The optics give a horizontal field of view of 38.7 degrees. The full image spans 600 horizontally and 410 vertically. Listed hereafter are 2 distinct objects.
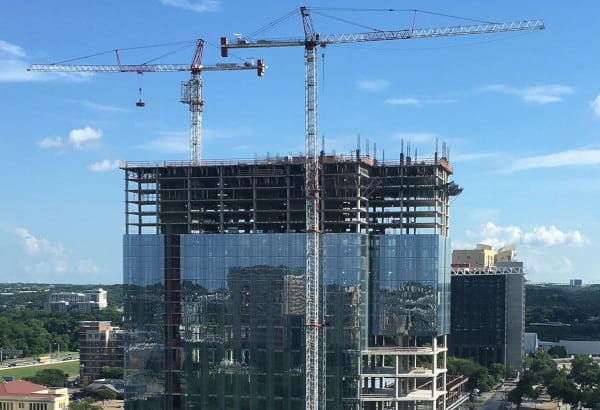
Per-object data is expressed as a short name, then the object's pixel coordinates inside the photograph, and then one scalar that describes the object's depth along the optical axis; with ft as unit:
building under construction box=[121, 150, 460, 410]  527.81
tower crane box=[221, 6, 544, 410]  517.55
